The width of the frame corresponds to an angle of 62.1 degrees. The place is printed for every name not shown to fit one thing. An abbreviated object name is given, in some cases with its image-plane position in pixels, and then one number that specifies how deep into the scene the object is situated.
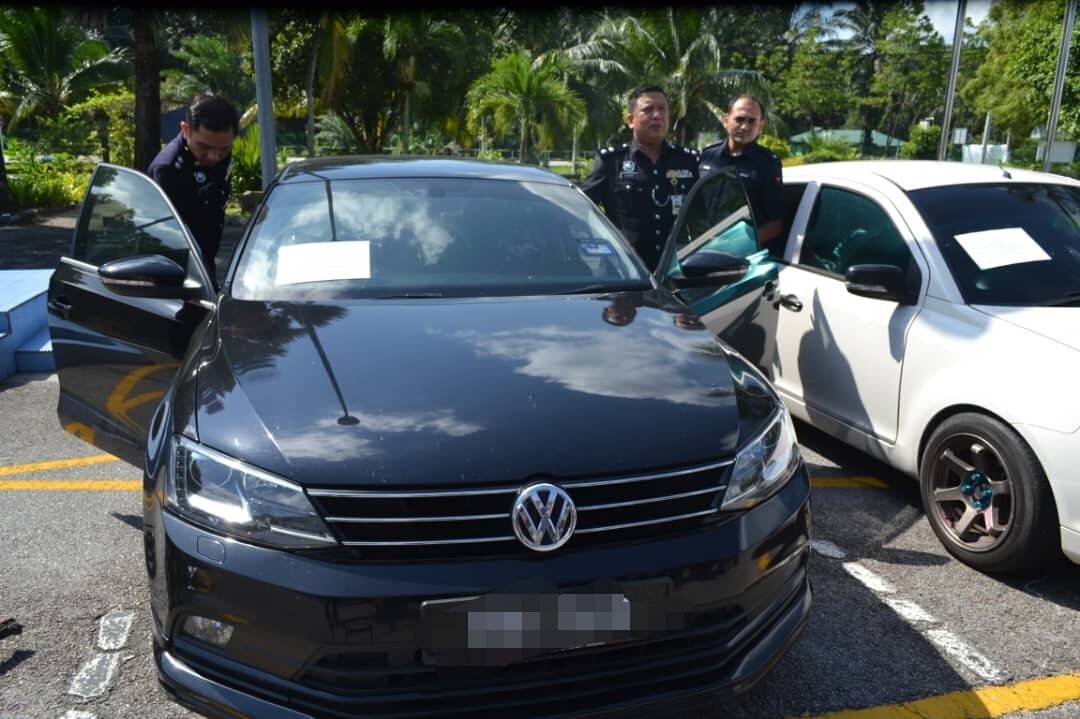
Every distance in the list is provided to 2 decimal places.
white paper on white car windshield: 3.88
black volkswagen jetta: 1.95
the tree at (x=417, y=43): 25.00
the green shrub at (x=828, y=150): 42.00
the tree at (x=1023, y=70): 21.88
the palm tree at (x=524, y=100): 26.34
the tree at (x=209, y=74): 41.81
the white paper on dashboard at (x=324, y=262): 3.09
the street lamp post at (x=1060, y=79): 10.44
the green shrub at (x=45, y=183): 16.16
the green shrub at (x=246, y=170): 17.55
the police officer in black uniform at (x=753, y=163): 5.04
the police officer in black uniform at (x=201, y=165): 4.40
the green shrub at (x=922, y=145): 45.09
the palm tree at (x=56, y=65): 26.42
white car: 3.23
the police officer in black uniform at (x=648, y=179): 5.26
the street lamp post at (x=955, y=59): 10.22
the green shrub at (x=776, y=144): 33.95
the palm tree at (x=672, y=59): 30.17
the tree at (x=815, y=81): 50.50
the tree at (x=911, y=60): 48.28
